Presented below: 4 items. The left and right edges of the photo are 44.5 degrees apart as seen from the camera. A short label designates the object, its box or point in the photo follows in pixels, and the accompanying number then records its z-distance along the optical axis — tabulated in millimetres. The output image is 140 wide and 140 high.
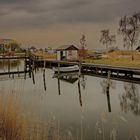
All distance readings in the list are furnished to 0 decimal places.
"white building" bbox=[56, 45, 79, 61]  40294
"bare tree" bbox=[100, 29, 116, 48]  63710
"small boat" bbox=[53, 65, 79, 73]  26830
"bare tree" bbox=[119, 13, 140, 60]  41993
